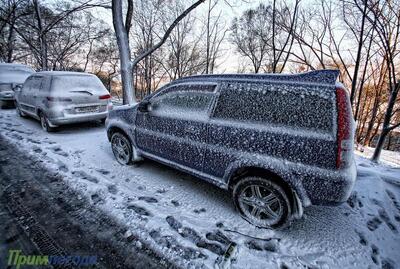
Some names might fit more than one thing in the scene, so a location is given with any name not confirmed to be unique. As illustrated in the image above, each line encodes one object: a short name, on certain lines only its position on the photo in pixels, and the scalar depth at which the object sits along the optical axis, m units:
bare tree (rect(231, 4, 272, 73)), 17.84
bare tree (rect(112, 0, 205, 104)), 7.61
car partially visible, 9.08
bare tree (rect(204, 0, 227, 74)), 19.75
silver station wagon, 5.57
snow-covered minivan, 2.10
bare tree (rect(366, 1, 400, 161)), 7.78
